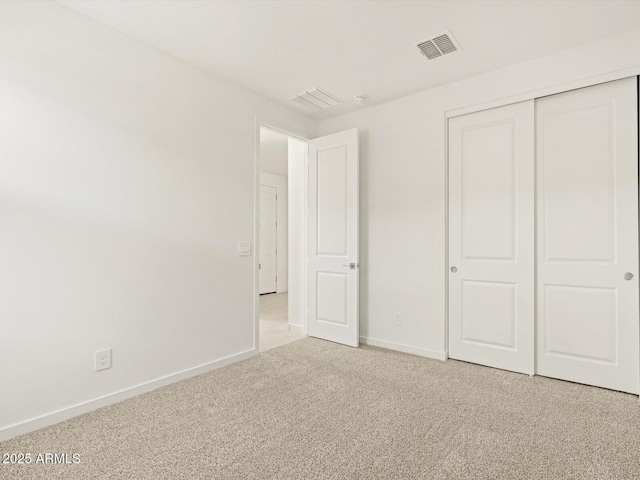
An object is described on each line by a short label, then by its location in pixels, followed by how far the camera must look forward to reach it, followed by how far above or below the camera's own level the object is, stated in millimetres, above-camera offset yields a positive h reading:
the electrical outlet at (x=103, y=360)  2273 -795
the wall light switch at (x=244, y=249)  3195 -84
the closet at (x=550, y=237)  2486 +26
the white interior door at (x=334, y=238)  3641 +22
